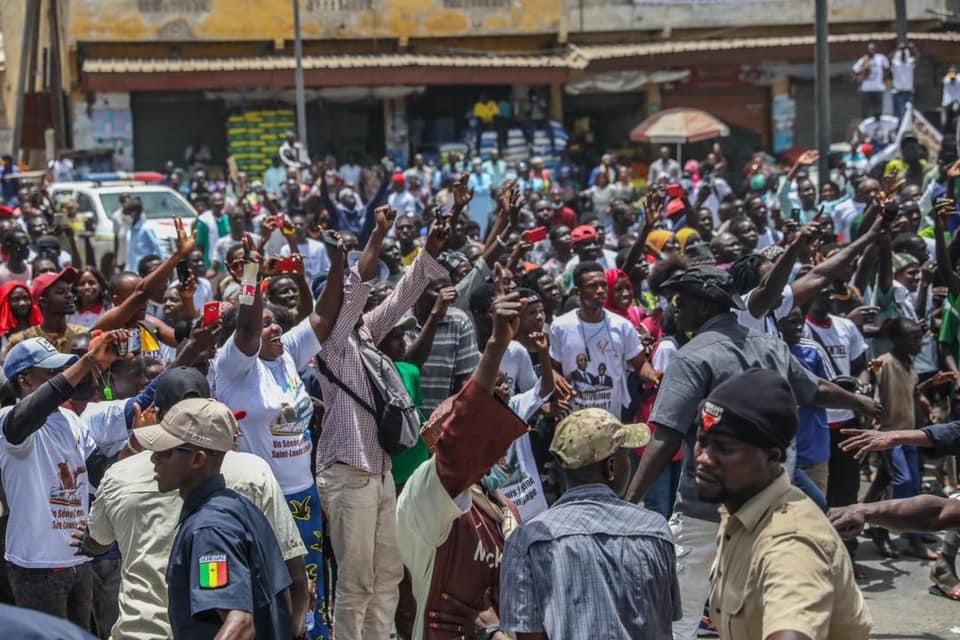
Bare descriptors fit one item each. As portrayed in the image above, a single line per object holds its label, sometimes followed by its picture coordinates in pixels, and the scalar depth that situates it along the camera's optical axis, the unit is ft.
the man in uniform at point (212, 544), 13.23
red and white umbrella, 80.69
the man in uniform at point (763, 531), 11.06
